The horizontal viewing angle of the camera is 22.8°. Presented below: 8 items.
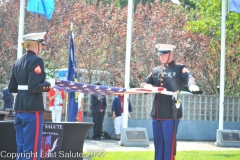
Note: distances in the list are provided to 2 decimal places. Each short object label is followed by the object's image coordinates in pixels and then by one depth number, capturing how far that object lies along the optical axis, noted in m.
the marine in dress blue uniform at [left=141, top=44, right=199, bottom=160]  9.94
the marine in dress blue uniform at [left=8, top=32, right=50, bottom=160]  8.73
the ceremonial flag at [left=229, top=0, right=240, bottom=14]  19.61
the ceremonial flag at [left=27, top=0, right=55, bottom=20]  16.83
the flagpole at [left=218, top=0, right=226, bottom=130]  20.58
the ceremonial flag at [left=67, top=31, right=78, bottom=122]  14.54
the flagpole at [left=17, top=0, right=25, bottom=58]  16.20
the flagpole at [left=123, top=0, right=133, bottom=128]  18.84
